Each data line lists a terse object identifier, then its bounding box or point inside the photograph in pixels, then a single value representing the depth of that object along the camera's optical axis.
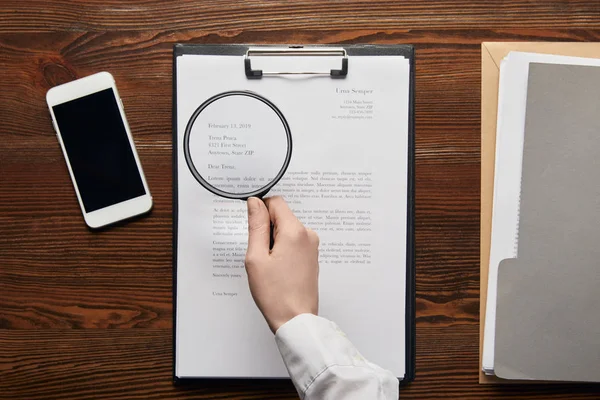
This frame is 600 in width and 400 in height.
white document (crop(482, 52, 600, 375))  0.75
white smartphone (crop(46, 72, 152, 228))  0.75
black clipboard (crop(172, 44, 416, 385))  0.75
